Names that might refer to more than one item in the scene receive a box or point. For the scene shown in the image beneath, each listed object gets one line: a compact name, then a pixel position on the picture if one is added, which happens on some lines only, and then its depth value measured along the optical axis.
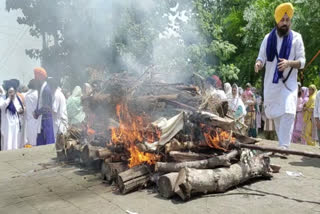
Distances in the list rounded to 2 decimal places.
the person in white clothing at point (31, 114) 8.77
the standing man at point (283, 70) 5.63
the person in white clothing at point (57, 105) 8.73
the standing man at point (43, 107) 8.41
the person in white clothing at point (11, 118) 9.25
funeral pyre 4.20
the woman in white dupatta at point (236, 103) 9.91
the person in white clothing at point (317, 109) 7.23
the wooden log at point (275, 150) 4.01
